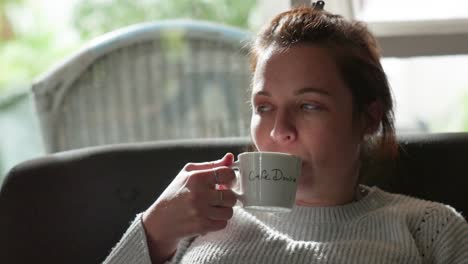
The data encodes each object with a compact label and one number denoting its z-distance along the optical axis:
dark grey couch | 1.82
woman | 1.60
